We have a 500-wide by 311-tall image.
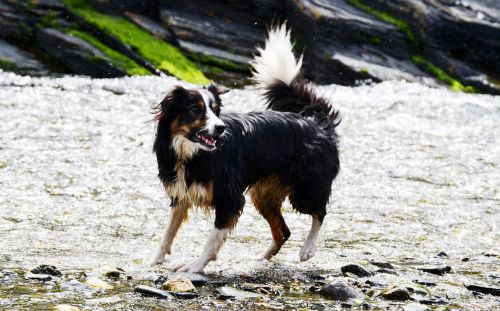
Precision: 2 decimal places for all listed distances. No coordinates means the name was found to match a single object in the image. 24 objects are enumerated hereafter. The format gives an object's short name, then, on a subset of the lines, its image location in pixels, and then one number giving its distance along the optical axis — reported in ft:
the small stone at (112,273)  30.72
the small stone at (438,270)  34.53
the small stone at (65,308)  25.45
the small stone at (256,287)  30.22
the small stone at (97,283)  28.99
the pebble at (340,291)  29.22
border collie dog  34.91
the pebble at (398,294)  29.30
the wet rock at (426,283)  32.09
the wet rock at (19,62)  100.06
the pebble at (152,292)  28.02
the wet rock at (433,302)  29.04
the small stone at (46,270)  30.17
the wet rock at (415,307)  27.78
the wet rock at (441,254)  38.47
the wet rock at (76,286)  28.25
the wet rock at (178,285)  29.04
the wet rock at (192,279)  30.83
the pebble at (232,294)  28.76
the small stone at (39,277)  29.35
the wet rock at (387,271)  34.18
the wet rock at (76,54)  103.91
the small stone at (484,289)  30.94
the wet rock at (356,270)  33.60
